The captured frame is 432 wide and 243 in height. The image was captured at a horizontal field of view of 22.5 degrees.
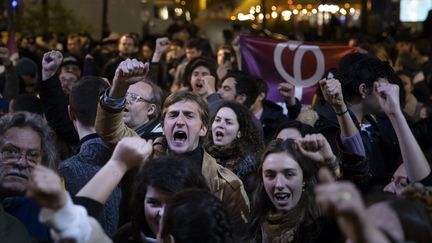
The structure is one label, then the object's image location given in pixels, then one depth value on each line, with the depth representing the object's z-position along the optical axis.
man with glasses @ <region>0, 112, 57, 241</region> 5.14
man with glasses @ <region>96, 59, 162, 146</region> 6.08
